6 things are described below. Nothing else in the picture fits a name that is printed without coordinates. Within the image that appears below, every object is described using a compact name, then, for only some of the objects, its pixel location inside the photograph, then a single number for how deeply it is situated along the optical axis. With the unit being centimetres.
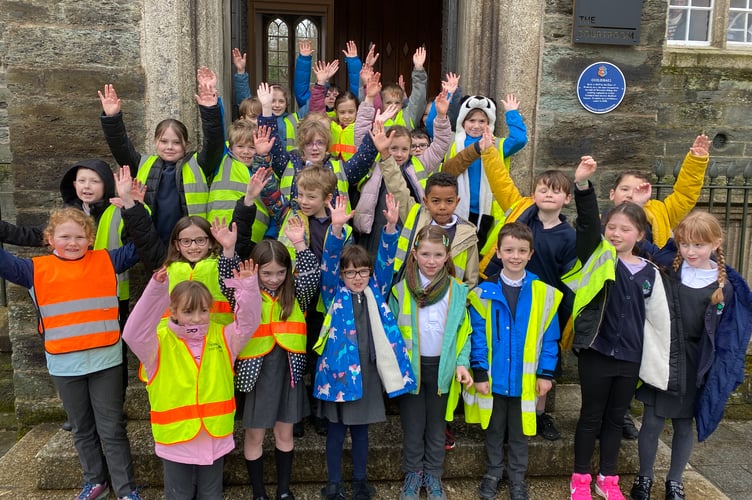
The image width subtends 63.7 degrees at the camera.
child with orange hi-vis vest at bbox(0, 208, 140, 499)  295
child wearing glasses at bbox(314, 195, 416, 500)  296
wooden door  865
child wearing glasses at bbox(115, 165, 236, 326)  297
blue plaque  422
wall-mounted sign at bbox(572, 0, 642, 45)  410
